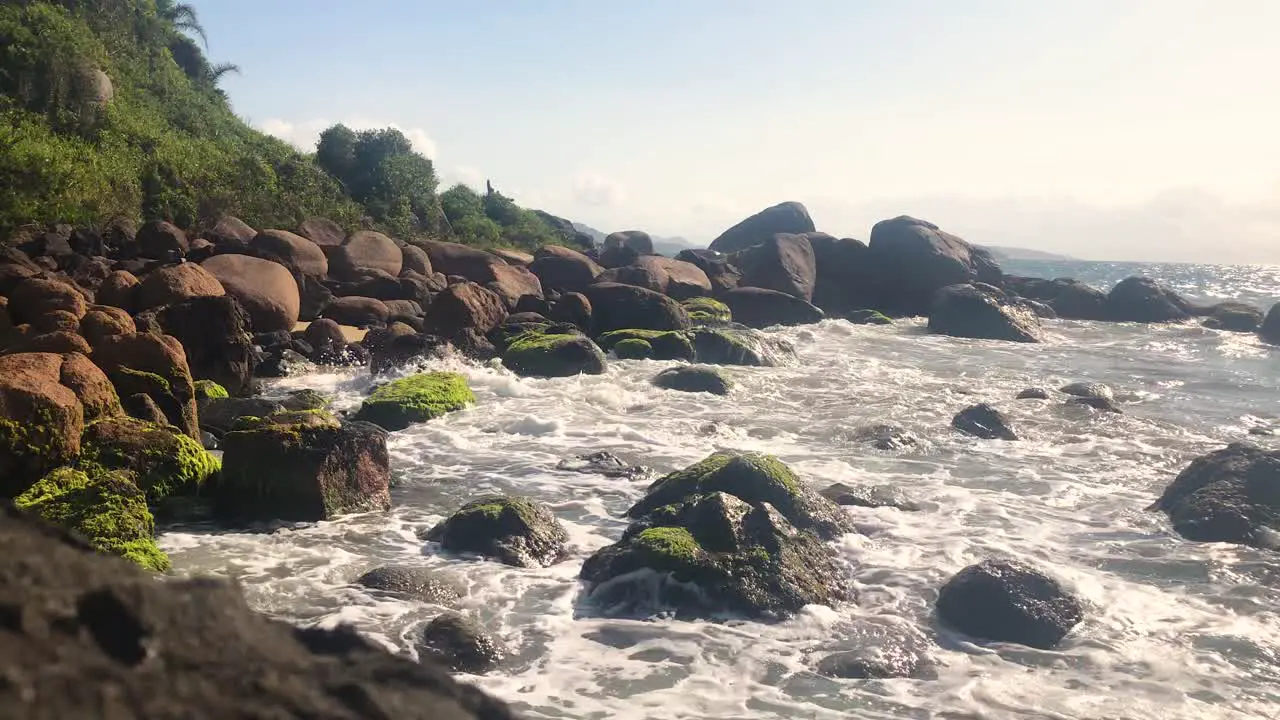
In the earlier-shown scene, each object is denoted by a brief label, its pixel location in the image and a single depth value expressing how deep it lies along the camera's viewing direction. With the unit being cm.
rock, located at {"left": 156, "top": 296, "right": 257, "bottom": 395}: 1395
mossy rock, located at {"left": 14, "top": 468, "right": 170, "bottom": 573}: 667
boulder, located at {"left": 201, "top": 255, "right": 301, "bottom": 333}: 1775
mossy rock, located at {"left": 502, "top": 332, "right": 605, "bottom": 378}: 1702
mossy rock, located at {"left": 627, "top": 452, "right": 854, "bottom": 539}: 838
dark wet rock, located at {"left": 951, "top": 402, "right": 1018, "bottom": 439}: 1320
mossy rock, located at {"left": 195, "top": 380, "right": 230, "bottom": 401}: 1294
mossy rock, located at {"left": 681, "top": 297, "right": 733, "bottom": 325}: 2456
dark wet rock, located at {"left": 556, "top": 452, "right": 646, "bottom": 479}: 1051
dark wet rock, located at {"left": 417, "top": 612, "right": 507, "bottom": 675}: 570
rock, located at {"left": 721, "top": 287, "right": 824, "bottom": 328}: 2791
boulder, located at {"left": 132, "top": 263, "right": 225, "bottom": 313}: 1548
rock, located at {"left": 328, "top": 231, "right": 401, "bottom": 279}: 2327
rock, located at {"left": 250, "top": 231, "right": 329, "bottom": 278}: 2134
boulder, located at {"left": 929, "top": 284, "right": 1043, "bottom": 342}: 2741
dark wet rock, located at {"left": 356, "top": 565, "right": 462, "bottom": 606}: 673
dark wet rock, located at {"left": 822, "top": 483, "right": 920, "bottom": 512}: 940
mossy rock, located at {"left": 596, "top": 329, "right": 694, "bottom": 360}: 1969
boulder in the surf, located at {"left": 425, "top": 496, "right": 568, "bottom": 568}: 766
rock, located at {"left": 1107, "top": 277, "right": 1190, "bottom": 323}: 3400
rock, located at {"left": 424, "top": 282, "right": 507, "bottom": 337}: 1850
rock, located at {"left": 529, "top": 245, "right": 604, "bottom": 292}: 2642
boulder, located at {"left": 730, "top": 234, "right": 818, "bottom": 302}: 3123
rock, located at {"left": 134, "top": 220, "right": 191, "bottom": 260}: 2003
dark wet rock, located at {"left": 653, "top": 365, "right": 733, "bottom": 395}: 1603
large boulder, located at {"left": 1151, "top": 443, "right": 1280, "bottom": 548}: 867
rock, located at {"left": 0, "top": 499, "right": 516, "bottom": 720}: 159
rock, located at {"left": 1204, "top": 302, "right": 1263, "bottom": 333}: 3148
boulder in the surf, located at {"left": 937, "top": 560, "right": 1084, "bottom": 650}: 643
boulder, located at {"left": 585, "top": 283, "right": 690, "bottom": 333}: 2202
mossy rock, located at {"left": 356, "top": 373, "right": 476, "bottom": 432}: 1256
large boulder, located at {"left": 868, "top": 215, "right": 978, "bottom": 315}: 3431
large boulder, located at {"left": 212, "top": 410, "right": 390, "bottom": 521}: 840
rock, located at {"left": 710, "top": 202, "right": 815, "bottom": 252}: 4616
